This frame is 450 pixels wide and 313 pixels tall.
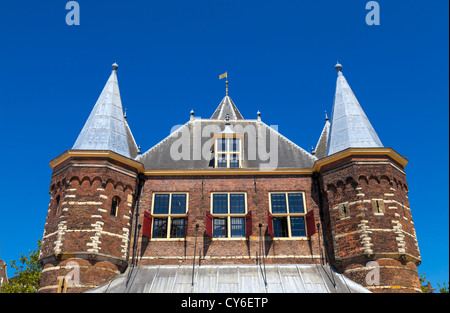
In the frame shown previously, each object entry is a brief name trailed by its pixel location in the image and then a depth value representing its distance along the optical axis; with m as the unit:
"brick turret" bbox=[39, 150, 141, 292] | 16.23
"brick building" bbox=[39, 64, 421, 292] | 16.34
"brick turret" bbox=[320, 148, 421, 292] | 16.28
